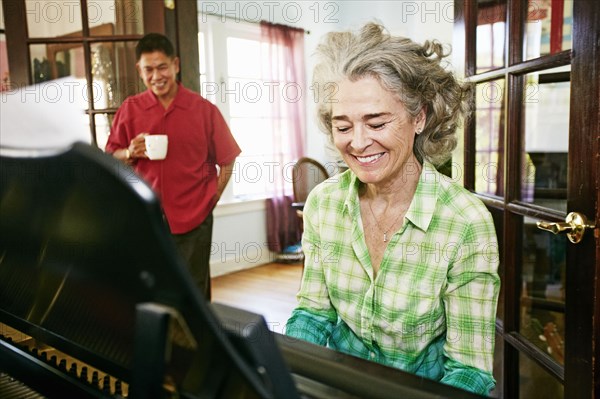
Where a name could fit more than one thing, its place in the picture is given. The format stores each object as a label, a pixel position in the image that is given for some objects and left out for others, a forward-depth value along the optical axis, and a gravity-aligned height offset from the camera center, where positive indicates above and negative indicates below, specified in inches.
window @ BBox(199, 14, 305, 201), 175.9 +14.5
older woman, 40.1 -7.8
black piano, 11.7 -4.7
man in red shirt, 95.8 -0.3
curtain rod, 173.8 +40.2
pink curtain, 192.4 +7.9
